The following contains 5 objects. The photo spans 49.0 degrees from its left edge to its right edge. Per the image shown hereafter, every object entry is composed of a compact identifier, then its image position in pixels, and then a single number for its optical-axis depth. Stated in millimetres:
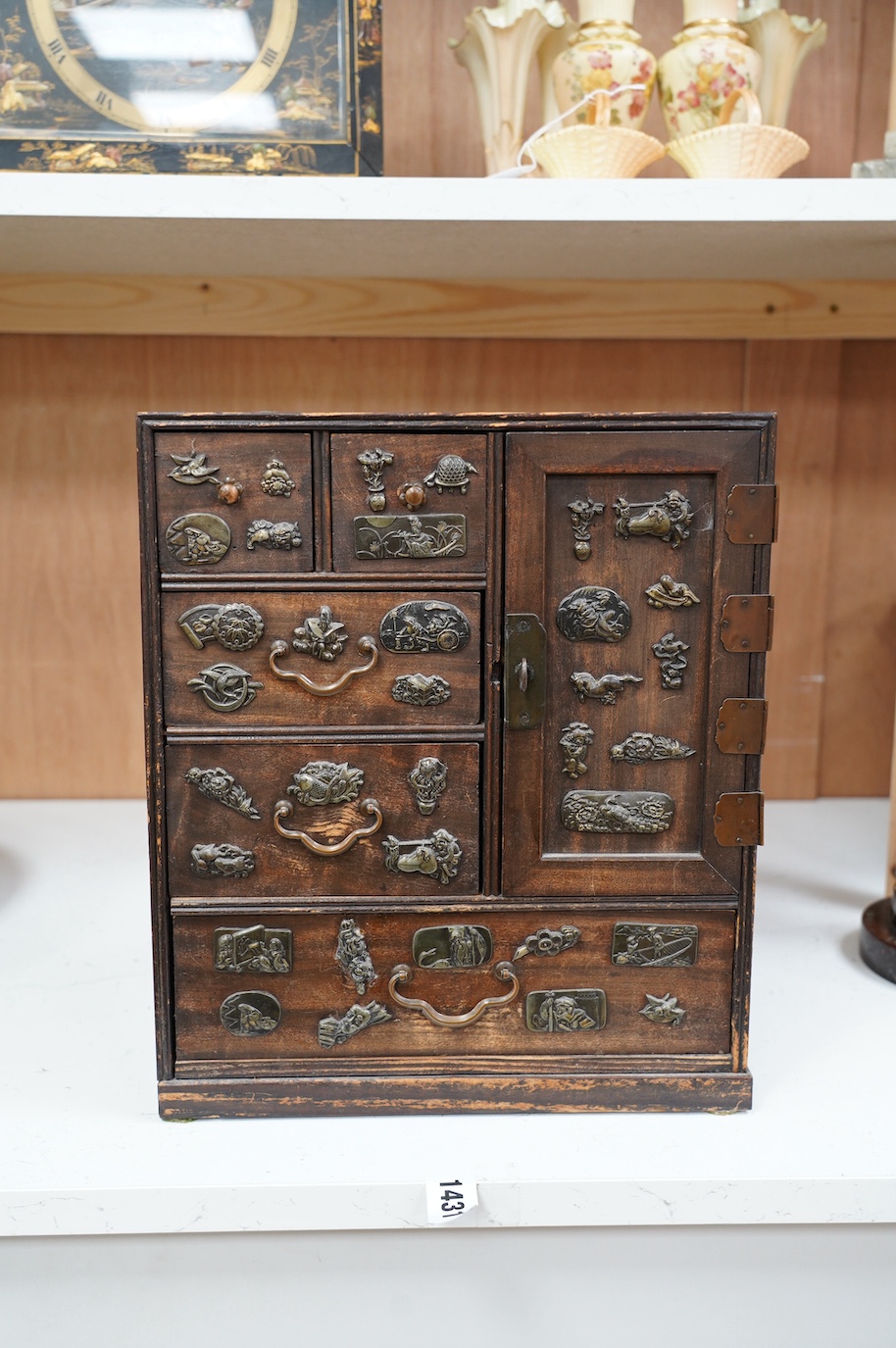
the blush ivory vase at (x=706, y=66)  882
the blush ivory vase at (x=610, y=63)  880
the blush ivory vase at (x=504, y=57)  912
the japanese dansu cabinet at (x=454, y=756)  730
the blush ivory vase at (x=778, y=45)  909
